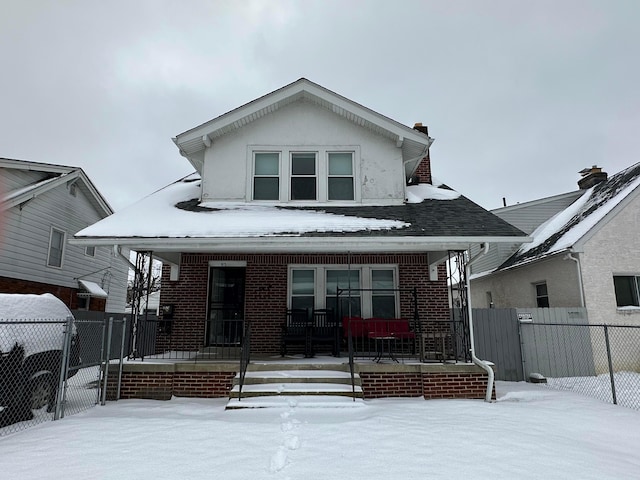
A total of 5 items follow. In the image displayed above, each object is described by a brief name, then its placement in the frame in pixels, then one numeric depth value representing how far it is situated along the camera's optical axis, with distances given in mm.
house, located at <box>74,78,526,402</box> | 9672
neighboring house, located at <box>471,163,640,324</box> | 11344
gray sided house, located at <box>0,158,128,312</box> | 13312
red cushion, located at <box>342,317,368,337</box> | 8540
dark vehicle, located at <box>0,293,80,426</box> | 5500
